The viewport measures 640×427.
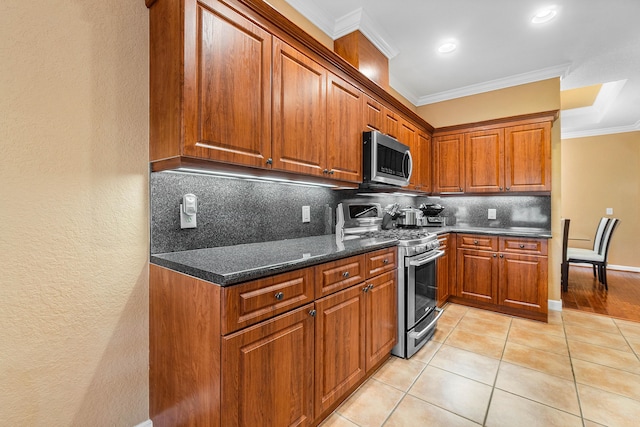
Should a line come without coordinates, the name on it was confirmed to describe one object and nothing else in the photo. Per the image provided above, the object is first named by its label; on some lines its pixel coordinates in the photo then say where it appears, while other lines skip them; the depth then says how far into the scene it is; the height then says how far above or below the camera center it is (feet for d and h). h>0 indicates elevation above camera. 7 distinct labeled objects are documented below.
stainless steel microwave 7.86 +1.48
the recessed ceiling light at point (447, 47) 9.16 +5.26
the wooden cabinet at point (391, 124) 9.14 +2.84
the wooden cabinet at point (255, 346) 3.55 -1.96
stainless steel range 7.22 -1.67
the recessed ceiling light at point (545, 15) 7.52 +5.23
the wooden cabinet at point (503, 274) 9.81 -2.27
